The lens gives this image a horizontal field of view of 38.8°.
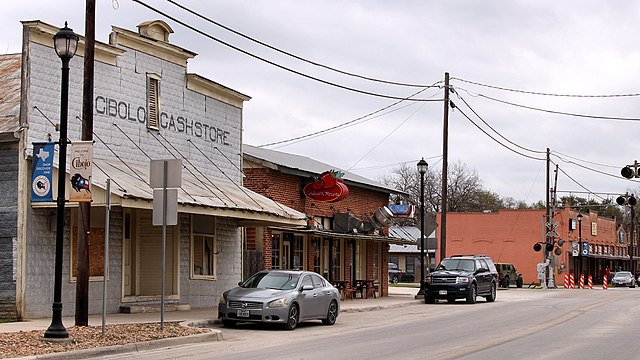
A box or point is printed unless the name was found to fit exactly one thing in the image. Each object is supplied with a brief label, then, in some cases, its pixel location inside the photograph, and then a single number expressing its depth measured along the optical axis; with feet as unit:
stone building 66.13
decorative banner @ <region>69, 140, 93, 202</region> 54.19
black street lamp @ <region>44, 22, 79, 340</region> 52.08
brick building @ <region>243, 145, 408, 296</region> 101.24
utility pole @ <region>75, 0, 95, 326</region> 58.44
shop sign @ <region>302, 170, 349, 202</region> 106.61
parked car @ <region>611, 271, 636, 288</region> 233.35
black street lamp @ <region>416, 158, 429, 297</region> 122.62
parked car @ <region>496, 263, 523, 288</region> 197.47
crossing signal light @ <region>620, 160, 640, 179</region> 112.16
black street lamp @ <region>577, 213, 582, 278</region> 249.34
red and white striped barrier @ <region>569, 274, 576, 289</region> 210.88
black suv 113.70
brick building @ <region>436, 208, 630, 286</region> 245.65
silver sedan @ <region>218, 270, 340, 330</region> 67.10
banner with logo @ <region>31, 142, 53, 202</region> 62.54
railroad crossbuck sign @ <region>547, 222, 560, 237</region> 204.44
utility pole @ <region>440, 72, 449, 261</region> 129.59
